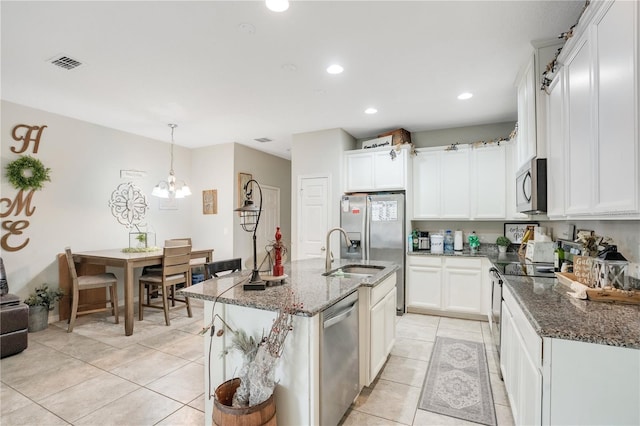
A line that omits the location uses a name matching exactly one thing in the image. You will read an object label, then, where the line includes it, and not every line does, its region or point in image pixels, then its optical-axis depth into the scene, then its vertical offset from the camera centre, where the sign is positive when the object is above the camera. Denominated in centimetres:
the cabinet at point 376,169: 436 +69
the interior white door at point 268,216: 648 -2
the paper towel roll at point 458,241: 439 -36
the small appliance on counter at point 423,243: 459 -41
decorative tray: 154 -40
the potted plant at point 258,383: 148 -86
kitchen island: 162 -64
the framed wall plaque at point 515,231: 420 -20
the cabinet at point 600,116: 126 +50
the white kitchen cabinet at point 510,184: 394 +42
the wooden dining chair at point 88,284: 365 -87
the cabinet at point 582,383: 110 -63
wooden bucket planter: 146 -97
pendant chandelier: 437 +36
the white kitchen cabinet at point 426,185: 448 +46
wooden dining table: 356 -58
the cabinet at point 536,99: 232 +92
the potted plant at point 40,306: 363 -110
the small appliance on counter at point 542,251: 287 -33
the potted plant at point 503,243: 407 -36
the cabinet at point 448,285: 395 -93
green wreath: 363 +51
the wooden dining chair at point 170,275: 390 -82
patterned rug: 214 -135
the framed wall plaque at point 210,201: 571 +26
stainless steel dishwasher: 170 -87
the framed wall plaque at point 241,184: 567 +58
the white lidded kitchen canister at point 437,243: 436 -39
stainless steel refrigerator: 425 -17
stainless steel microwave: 228 +23
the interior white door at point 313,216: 473 -1
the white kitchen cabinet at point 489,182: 408 +46
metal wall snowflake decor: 476 +17
